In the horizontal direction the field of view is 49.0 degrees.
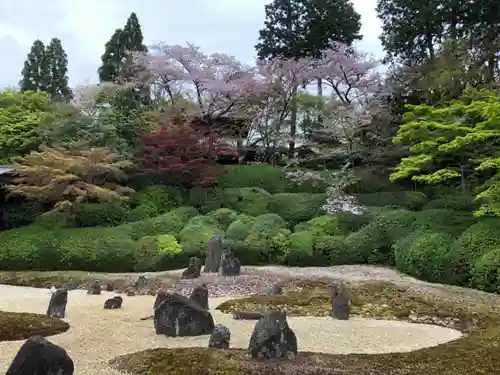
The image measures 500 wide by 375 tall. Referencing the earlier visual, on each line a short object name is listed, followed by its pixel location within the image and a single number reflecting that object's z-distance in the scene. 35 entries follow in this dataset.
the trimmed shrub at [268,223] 18.22
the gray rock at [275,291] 12.48
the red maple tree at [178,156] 21.55
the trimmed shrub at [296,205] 20.66
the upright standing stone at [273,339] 7.21
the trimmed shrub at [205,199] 21.98
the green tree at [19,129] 22.50
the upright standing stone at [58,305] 10.38
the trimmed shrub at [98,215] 20.27
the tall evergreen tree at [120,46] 30.17
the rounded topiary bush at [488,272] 12.43
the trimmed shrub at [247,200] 21.45
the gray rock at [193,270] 14.61
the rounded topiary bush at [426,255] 14.17
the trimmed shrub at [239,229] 18.08
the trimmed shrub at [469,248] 13.50
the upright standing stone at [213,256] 15.55
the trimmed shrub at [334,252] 16.91
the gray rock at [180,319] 8.83
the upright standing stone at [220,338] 7.75
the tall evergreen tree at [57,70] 33.44
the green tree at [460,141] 14.69
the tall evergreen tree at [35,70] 33.09
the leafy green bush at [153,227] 18.84
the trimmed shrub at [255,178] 24.19
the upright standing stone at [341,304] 10.30
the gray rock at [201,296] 10.36
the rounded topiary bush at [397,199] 20.11
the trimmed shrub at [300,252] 17.09
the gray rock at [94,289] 13.44
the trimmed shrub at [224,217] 19.59
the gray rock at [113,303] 11.46
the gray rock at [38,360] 6.02
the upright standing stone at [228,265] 14.78
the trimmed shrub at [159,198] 21.38
